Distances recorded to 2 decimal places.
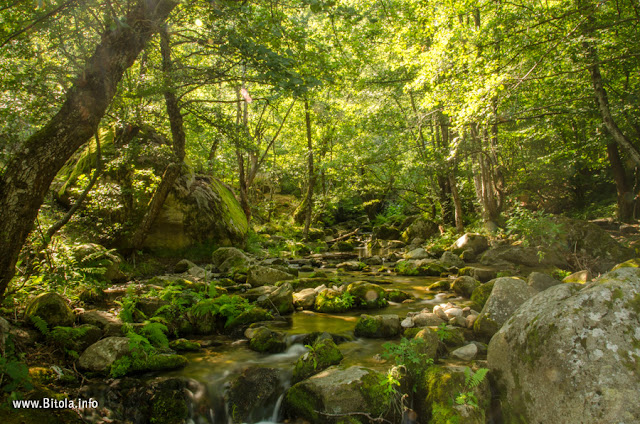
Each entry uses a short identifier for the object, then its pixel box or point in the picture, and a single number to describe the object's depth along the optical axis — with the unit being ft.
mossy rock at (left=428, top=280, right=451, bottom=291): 30.60
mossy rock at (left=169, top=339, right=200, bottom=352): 17.95
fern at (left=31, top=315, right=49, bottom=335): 14.44
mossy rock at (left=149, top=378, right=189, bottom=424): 12.69
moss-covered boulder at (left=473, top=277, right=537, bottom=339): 18.17
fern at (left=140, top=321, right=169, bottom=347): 17.01
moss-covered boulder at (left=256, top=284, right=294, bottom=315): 24.85
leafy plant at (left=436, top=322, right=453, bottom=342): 16.36
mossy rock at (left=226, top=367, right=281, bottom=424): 13.41
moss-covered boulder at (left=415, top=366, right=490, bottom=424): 10.99
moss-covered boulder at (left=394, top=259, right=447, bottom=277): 38.22
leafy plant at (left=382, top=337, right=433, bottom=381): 13.42
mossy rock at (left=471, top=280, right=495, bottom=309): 23.86
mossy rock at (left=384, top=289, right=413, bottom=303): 27.33
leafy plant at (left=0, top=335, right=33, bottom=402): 10.32
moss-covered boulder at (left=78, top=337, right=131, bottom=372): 14.30
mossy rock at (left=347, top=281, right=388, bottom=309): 26.03
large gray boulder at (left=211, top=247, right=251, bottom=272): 38.65
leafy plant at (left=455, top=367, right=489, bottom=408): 11.12
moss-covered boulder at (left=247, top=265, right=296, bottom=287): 32.07
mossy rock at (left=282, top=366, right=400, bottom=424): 11.92
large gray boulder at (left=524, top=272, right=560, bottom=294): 22.79
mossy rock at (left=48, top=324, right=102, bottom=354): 14.62
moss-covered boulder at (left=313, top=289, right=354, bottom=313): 25.24
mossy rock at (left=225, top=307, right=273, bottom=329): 21.71
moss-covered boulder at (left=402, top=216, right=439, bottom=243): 63.36
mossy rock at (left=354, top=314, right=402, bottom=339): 19.49
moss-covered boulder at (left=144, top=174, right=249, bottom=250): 39.09
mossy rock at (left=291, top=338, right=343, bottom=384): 14.82
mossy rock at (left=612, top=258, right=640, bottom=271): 20.24
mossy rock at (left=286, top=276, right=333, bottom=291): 31.04
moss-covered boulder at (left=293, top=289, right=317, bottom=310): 26.32
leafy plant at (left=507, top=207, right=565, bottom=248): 31.12
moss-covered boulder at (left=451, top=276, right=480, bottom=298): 27.78
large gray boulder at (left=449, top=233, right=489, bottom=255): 45.63
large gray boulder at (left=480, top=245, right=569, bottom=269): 33.68
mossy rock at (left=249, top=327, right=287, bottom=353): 18.10
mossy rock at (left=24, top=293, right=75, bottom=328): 15.40
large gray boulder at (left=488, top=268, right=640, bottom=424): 9.61
